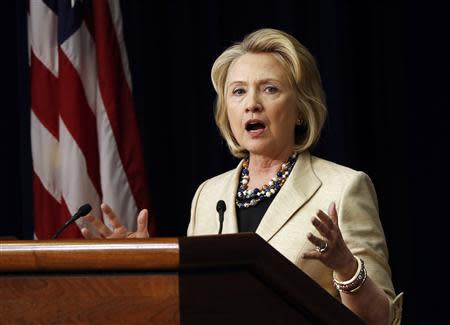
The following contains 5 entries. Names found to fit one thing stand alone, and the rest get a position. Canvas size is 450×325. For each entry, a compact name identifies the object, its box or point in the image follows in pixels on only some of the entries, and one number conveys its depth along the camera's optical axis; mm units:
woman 8962
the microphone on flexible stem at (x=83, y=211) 8879
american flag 9804
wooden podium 8204
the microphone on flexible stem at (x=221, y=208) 8875
